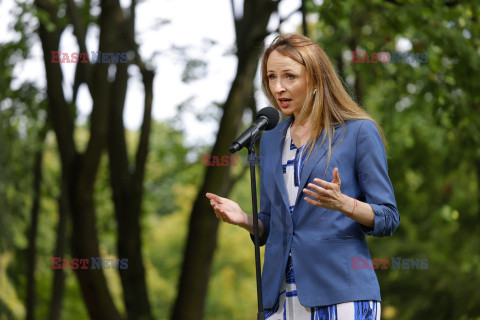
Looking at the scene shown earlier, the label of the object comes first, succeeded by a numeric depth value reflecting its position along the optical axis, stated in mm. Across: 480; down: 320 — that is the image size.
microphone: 5168
